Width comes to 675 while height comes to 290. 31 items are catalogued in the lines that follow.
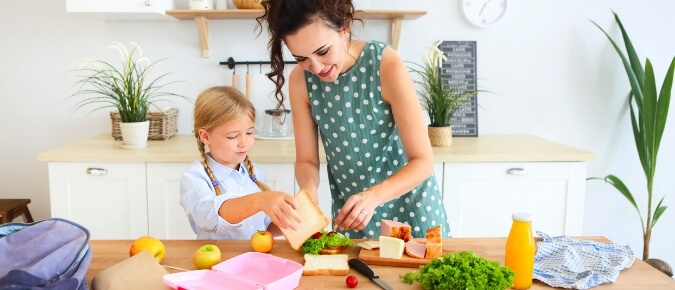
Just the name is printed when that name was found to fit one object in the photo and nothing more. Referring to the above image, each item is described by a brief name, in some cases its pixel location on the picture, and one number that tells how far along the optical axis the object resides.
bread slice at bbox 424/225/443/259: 1.43
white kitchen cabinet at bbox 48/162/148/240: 2.62
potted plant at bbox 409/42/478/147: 2.84
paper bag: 1.22
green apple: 1.38
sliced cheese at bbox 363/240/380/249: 1.48
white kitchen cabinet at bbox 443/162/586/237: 2.67
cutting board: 1.40
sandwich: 1.46
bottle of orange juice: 1.28
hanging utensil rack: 3.13
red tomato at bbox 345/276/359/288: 1.27
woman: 1.49
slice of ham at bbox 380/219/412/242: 1.49
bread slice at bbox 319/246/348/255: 1.46
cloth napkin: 1.31
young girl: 1.63
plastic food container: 1.23
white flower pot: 2.68
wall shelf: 2.84
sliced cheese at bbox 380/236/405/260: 1.42
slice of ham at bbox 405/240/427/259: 1.43
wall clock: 3.13
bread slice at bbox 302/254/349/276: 1.35
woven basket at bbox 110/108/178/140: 2.91
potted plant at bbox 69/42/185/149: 2.70
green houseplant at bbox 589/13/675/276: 2.86
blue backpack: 1.10
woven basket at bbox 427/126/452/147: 2.84
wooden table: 1.30
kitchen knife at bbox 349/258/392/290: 1.29
